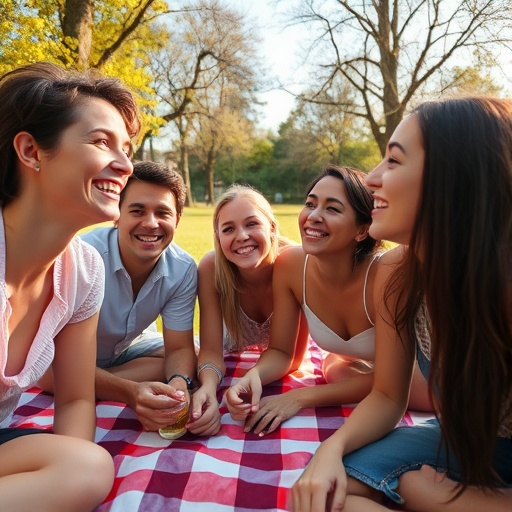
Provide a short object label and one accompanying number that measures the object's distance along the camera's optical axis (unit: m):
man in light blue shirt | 2.78
